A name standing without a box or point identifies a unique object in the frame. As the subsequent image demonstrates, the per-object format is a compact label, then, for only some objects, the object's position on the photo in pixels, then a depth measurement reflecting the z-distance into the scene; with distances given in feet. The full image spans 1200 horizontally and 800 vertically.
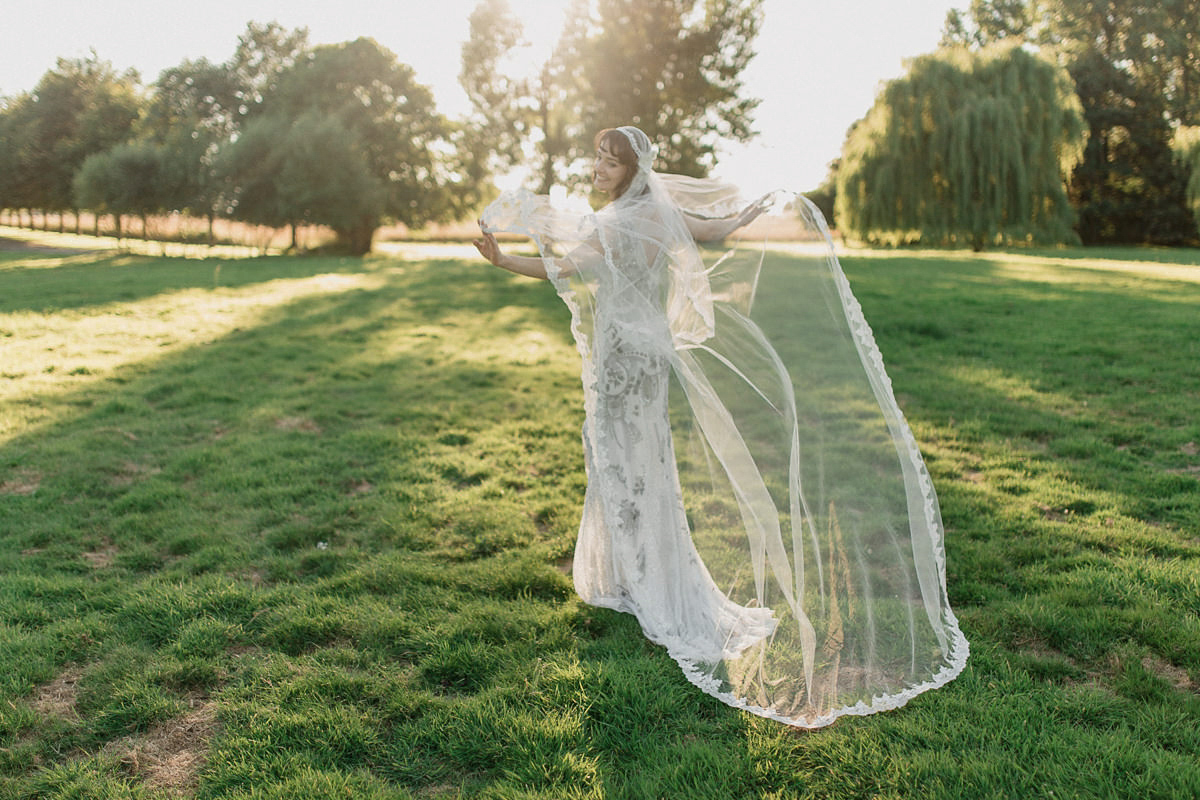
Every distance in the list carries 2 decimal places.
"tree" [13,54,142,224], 138.21
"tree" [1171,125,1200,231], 88.94
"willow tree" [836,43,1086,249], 82.02
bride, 11.33
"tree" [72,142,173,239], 104.12
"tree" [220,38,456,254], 99.35
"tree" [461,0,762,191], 90.99
